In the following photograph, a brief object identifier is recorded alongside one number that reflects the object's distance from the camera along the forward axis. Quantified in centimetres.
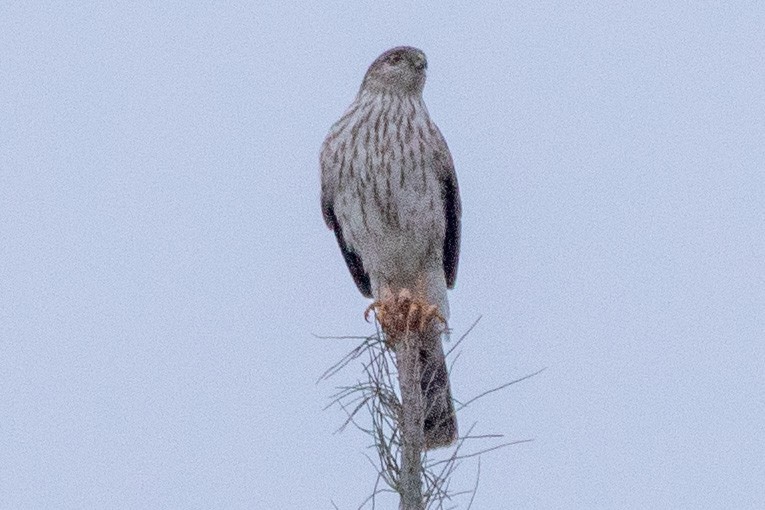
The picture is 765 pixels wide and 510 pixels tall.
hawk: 1498
